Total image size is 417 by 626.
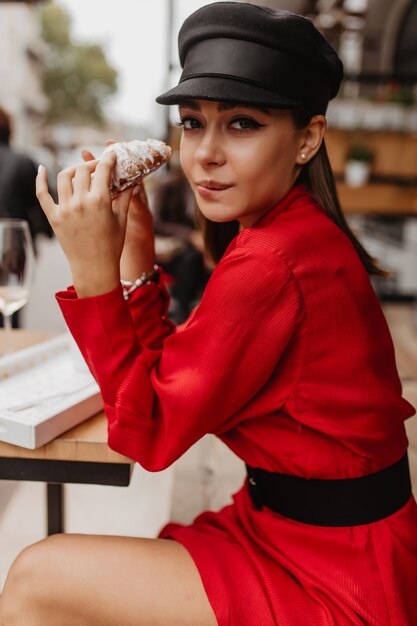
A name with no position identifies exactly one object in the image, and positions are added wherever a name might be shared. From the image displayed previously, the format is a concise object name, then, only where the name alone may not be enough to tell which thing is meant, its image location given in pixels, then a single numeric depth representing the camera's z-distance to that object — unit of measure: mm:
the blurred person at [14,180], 4363
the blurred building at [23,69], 29609
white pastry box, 1135
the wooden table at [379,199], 6906
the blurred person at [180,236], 5867
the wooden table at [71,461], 1161
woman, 1009
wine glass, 1569
